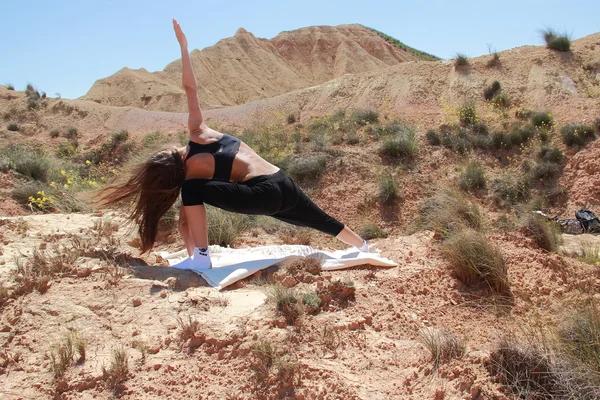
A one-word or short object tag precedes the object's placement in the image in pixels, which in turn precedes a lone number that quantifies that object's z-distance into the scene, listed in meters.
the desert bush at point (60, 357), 2.64
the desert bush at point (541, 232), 4.55
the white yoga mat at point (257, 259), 3.74
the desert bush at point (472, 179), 8.67
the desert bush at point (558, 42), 12.70
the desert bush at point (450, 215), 4.69
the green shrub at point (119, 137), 14.85
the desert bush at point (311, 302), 3.17
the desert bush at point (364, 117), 11.30
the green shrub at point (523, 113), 10.63
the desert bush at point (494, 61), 13.15
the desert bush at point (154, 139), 13.32
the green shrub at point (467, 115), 10.66
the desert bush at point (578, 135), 9.18
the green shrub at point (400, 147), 9.50
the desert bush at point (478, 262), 3.59
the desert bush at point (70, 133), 16.47
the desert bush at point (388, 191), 8.31
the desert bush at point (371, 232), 7.39
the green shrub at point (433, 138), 9.99
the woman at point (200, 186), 3.68
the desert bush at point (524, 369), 2.35
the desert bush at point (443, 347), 2.64
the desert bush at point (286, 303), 3.06
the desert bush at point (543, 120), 10.01
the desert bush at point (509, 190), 8.41
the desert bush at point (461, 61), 13.41
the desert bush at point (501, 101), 11.60
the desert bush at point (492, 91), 12.05
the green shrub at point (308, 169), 9.22
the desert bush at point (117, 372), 2.60
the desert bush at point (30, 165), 8.48
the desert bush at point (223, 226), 4.86
